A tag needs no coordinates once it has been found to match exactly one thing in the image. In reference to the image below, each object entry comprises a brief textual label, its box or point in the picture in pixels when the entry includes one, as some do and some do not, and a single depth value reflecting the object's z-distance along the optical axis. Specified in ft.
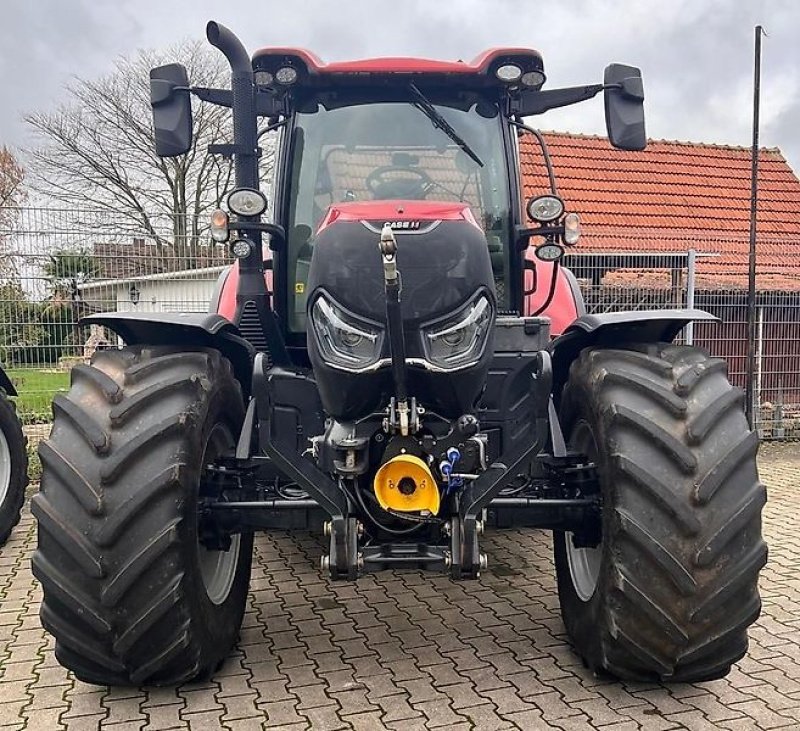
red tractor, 9.09
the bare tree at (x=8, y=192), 23.31
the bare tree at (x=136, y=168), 60.70
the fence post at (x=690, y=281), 28.14
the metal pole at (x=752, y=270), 26.00
